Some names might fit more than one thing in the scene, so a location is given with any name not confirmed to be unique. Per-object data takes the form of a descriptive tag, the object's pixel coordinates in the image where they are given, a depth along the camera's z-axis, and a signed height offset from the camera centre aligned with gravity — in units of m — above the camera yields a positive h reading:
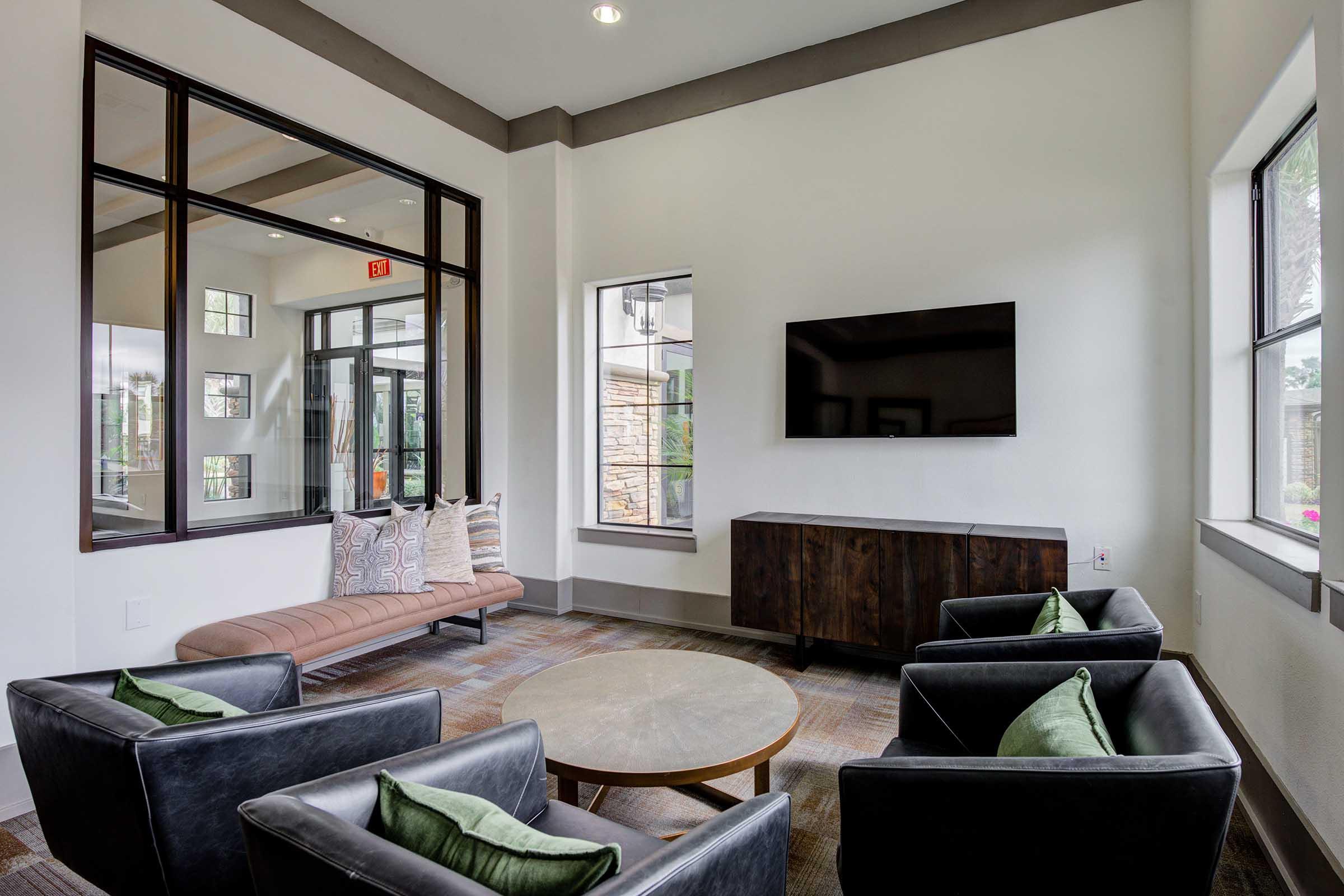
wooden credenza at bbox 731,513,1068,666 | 3.19 -0.58
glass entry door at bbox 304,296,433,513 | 4.00 +0.27
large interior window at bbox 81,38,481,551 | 3.04 +0.69
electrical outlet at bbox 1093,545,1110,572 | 3.38 -0.51
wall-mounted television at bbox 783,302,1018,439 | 3.59 +0.41
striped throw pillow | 4.40 -0.55
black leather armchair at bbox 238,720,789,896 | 0.89 -0.56
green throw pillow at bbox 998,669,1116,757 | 1.39 -0.57
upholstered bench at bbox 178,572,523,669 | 3.05 -0.82
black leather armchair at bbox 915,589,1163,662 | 1.90 -0.55
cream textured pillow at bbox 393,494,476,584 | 4.06 -0.55
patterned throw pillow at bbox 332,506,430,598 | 3.81 -0.58
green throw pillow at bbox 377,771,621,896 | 0.92 -0.55
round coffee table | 1.80 -0.79
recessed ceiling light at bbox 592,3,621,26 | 3.71 +2.32
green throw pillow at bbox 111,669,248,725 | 1.56 -0.57
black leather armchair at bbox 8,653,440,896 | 1.36 -0.66
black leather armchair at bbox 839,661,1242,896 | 1.17 -0.64
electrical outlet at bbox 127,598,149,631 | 2.99 -0.69
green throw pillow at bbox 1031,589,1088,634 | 2.09 -0.51
